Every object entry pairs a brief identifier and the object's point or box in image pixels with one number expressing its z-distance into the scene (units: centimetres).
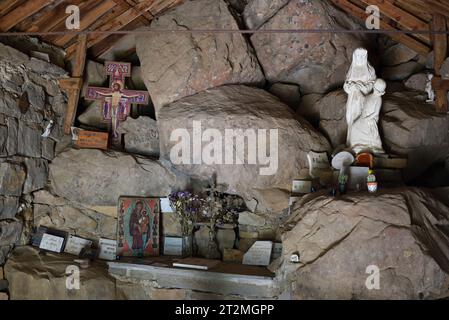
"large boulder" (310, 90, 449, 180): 561
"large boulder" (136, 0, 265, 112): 624
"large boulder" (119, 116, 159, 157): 646
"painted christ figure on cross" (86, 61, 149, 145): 638
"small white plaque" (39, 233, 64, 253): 546
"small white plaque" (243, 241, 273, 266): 513
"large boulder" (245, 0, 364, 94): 677
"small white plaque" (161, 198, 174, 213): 591
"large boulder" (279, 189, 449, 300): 372
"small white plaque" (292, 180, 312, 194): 535
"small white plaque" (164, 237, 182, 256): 577
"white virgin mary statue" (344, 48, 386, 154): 524
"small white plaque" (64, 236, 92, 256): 560
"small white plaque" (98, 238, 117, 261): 563
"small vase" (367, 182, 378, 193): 416
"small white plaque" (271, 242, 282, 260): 521
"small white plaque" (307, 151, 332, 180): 545
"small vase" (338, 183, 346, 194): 433
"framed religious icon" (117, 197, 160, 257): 557
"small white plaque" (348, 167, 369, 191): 473
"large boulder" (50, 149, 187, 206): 575
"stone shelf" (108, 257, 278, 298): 435
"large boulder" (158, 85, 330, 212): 548
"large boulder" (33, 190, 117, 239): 569
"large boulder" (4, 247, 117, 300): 477
